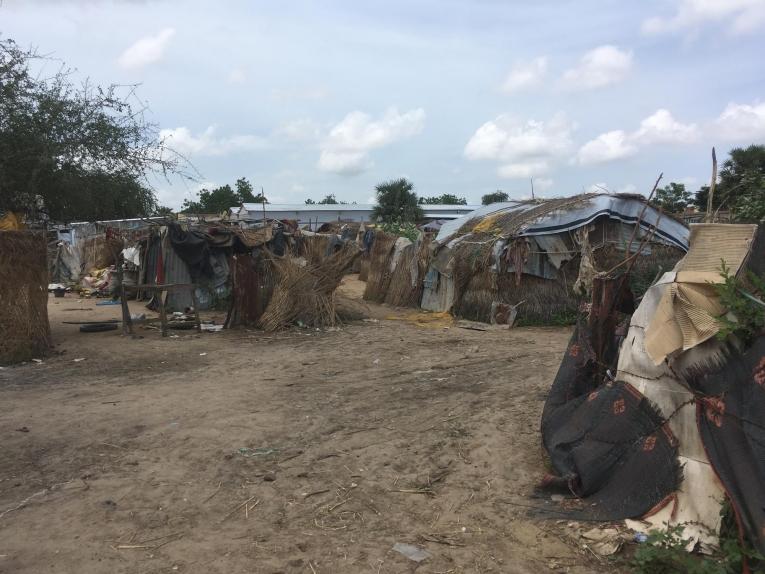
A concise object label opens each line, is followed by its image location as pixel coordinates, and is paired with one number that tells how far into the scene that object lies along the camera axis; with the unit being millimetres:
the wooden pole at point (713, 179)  4164
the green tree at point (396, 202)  43562
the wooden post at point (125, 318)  11289
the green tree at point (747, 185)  6129
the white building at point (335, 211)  52781
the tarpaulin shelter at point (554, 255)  13180
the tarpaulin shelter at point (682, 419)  3189
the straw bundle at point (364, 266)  24086
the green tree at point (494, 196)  47462
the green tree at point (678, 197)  18991
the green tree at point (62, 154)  9953
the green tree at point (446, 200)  70781
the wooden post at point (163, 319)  11180
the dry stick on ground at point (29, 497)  3826
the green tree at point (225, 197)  57375
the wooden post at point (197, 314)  11805
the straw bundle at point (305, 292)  11836
